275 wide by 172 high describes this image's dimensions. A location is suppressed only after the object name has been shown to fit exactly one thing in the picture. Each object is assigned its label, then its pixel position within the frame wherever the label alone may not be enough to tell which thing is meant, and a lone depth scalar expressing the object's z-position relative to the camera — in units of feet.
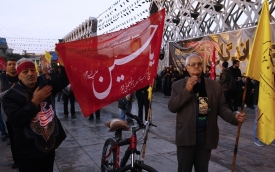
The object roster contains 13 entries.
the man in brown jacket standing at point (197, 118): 7.18
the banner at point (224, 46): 31.09
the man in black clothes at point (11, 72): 13.19
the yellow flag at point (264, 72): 7.55
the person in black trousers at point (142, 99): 20.90
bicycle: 7.54
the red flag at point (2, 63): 35.22
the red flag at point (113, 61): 9.13
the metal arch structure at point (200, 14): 40.65
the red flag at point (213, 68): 31.73
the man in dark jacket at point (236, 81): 25.51
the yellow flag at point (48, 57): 38.95
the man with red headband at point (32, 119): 6.67
